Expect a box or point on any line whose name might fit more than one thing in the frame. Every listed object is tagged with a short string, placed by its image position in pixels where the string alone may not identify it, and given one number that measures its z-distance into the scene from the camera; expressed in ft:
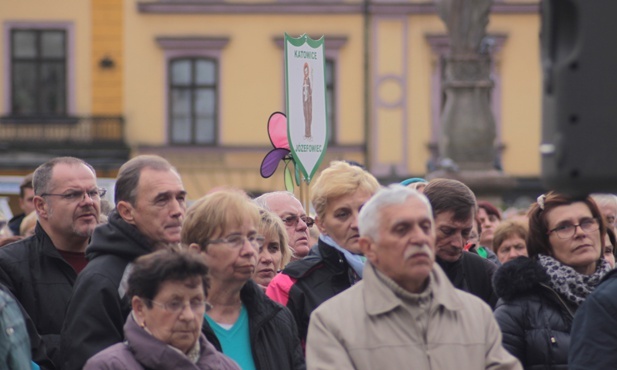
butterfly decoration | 61.77
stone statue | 131.54
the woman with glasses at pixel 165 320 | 35.40
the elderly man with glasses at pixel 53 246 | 44.45
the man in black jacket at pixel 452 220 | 44.93
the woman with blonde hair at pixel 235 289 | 39.78
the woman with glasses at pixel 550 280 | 42.88
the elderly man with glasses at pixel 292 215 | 55.01
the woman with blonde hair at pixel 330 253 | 43.86
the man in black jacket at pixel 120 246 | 39.32
